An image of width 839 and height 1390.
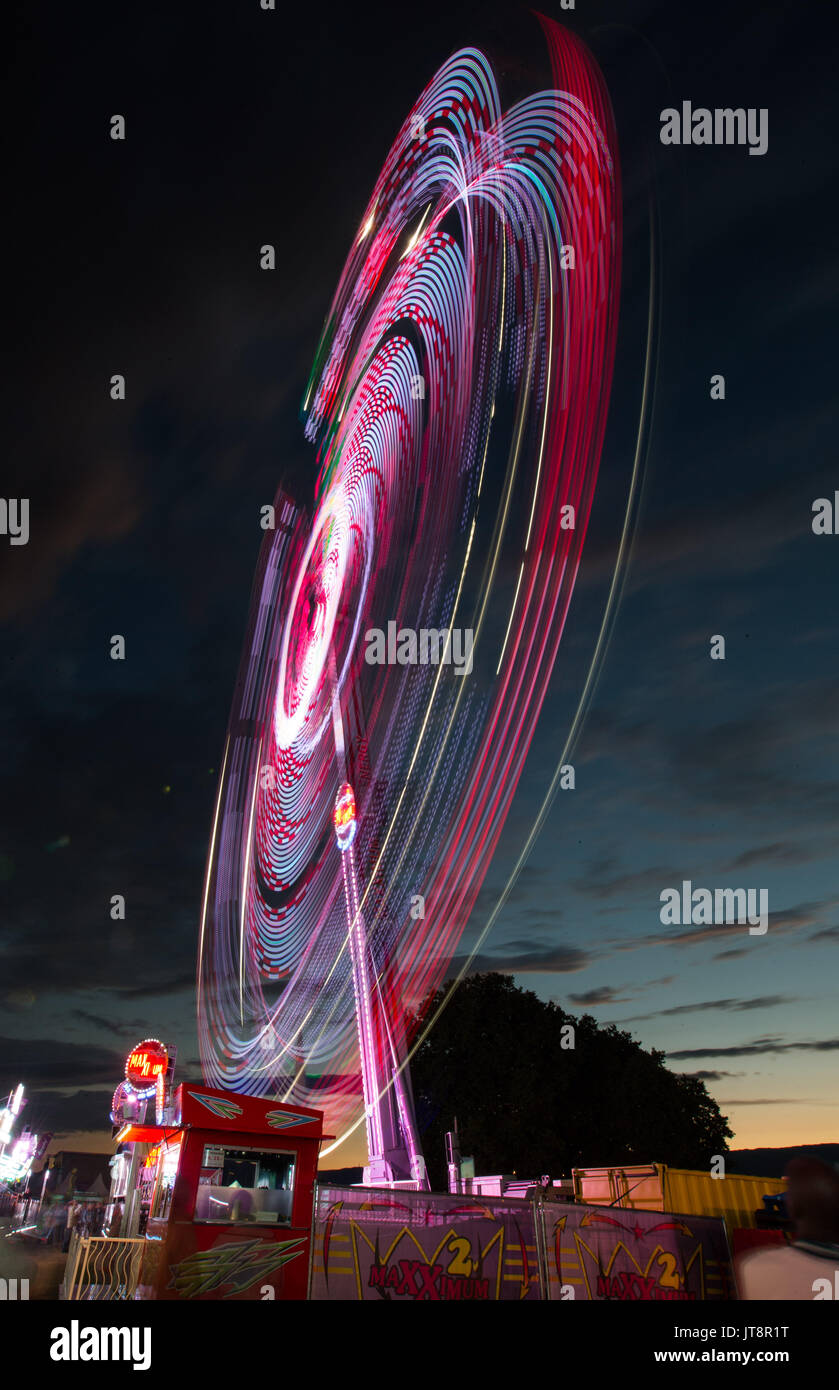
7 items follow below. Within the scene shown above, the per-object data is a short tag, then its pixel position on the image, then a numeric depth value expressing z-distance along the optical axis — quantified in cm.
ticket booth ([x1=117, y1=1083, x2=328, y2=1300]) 1292
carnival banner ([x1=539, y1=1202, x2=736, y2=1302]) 1334
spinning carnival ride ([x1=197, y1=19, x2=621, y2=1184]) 1784
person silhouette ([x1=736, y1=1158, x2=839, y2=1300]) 347
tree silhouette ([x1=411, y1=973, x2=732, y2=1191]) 5016
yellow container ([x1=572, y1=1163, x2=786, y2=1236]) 1709
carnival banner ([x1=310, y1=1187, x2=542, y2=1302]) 1217
